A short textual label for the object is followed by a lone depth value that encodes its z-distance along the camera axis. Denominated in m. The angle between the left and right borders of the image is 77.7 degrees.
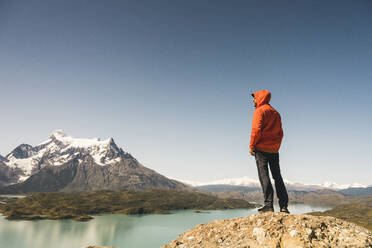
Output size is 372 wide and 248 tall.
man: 5.91
